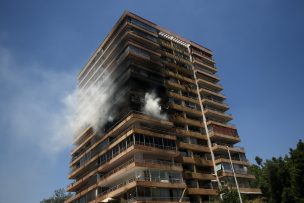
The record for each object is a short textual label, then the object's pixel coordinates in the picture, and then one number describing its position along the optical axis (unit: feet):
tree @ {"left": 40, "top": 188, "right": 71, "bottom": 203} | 306.55
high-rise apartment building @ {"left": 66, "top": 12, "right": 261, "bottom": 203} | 151.43
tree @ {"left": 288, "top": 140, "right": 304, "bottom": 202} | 181.27
